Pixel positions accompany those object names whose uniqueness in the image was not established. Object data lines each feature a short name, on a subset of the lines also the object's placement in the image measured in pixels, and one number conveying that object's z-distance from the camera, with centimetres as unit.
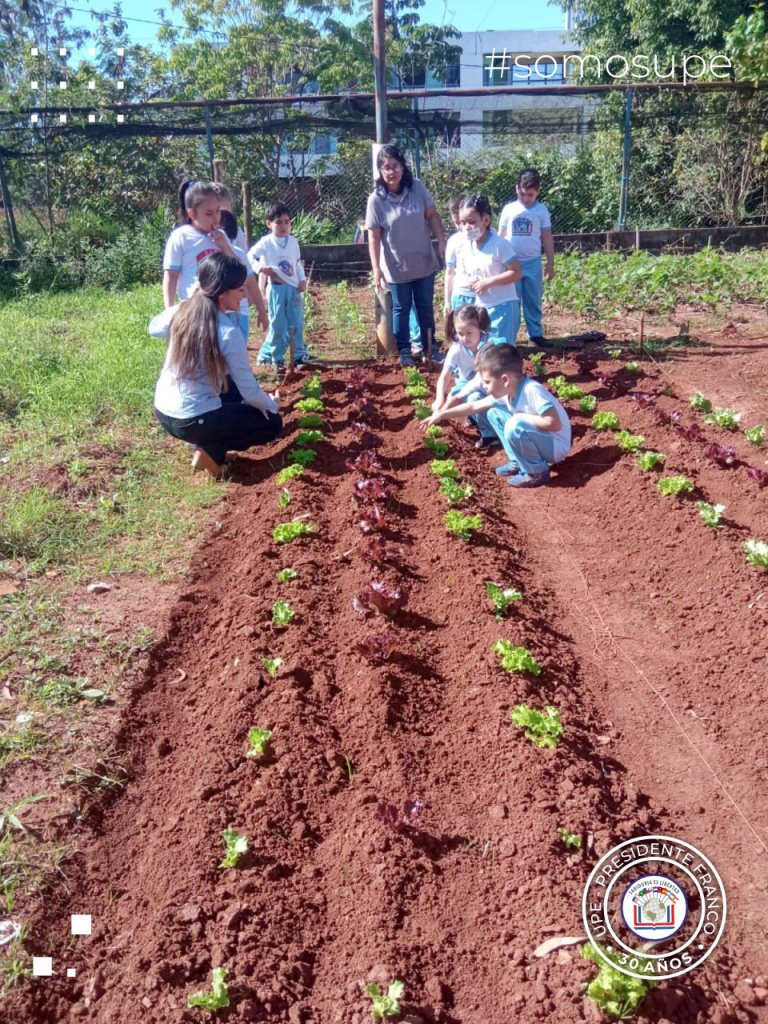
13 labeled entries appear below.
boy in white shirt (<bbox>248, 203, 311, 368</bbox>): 771
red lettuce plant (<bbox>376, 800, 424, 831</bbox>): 284
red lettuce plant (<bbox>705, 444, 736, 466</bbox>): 551
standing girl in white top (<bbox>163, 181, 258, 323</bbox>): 601
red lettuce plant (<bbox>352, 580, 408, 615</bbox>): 413
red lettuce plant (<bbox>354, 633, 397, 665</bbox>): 377
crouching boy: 520
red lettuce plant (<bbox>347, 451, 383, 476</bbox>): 575
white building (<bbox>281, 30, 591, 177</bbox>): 1420
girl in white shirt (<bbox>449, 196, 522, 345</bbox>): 633
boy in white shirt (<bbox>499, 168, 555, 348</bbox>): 791
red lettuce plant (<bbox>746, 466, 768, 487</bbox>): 514
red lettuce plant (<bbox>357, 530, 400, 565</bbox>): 459
